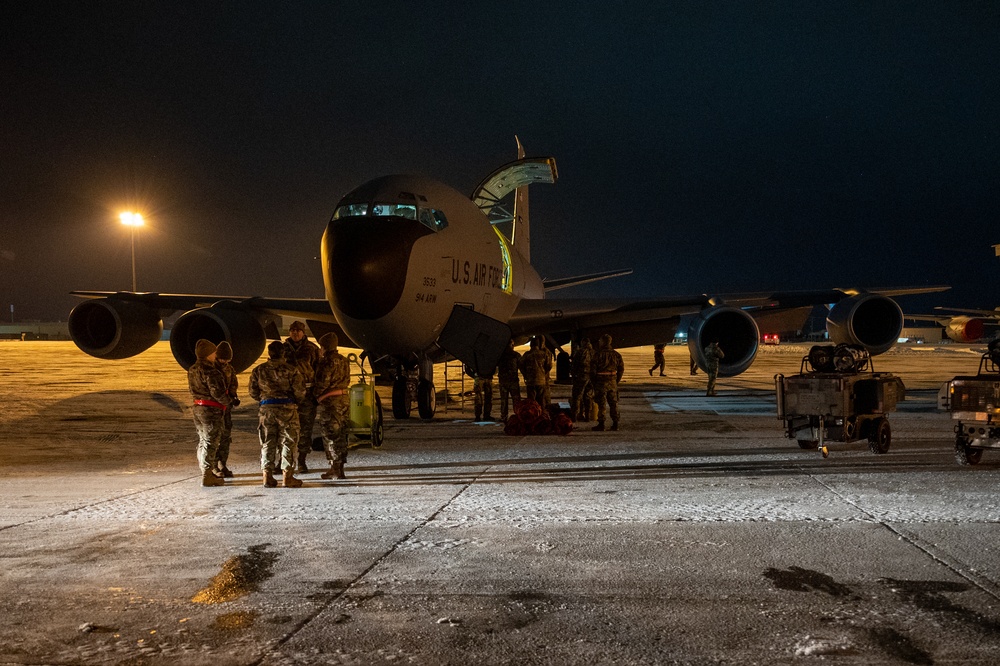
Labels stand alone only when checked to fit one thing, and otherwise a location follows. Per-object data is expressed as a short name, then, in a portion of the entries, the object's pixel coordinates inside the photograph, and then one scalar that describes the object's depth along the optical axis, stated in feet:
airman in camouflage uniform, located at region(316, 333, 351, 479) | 27.94
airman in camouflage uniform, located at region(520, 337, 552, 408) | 42.37
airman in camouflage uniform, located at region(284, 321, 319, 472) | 27.91
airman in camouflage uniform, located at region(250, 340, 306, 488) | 26.53
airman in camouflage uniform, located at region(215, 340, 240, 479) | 27.66
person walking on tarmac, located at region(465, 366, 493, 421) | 45.92
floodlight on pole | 114.01
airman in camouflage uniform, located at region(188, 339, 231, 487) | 26.40
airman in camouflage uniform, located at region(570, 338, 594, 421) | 42.63
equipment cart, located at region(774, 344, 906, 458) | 30.63
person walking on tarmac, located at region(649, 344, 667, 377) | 97.30
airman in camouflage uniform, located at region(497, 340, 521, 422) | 44.86
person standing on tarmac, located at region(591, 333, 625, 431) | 41.09
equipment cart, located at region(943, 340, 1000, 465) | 27.45
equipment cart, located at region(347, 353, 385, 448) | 33.47
